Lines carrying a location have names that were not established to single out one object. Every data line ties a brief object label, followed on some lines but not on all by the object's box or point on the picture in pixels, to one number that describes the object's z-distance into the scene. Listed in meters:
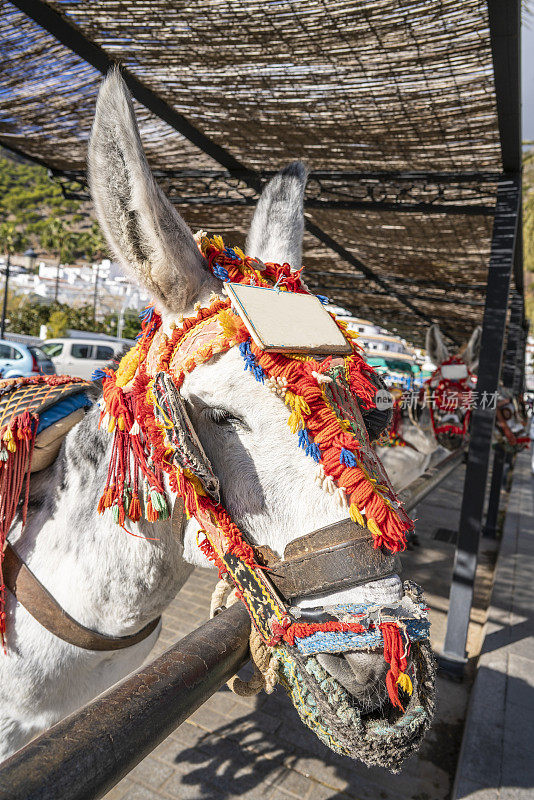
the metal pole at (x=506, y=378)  8.67
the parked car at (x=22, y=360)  13.77
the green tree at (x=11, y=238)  51.34
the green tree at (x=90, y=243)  54.72
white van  19.03
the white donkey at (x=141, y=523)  1.21
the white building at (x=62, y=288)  56.44
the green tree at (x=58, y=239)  59.41
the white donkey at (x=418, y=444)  6.53
